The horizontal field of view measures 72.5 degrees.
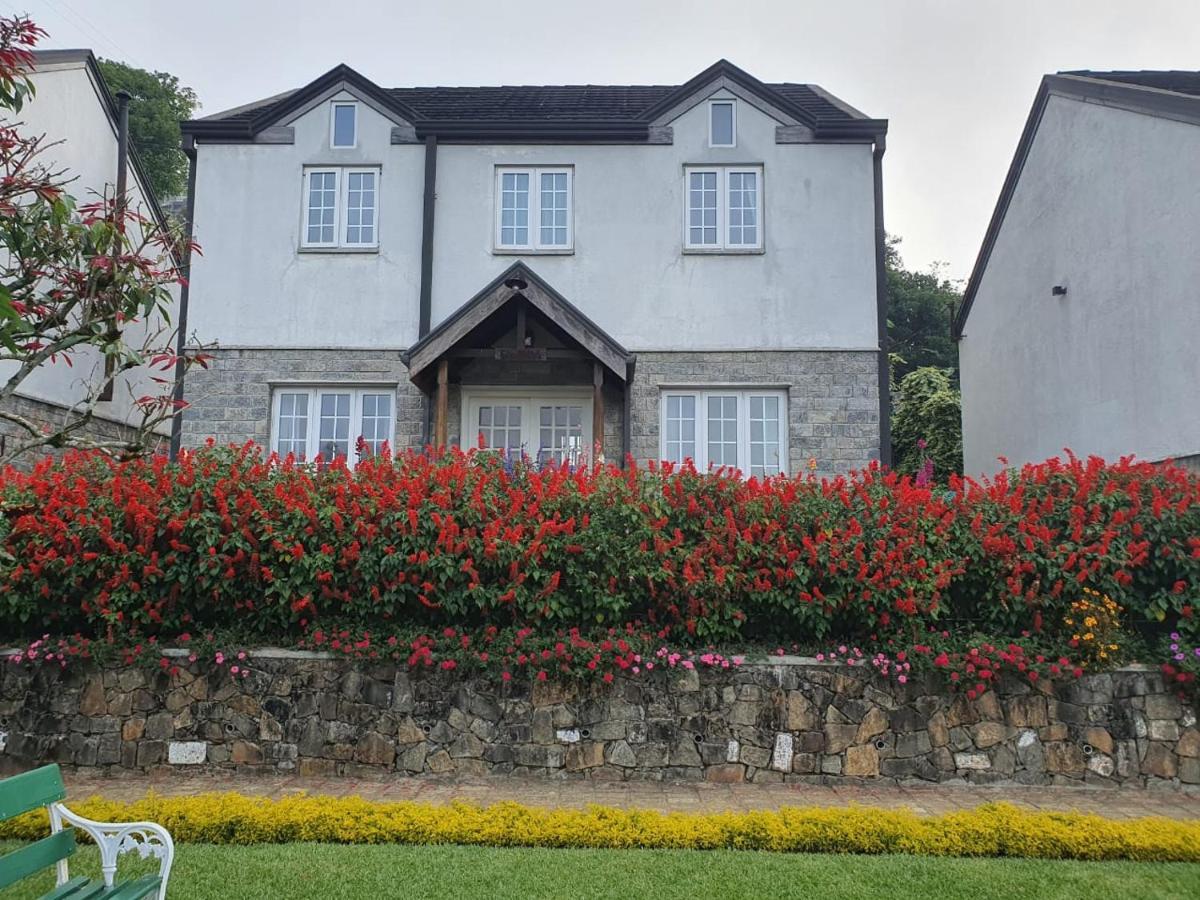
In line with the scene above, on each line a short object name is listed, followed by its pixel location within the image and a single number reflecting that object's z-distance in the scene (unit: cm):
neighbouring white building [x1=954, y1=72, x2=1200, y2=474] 1035
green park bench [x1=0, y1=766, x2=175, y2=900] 327
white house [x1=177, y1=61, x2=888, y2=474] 1163
